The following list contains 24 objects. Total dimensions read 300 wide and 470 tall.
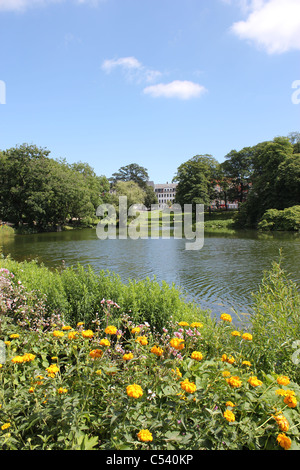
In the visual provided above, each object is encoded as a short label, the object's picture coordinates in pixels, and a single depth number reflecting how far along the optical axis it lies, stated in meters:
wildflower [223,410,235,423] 1.75
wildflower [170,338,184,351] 2.17
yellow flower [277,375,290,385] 1.96
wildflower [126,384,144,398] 1.74
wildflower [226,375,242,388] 1.94
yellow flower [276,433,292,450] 1.67
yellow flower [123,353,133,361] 2.12
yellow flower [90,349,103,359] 2.15
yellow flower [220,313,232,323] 2.74
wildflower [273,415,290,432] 1.73
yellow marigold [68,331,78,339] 2.40
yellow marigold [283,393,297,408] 1.80
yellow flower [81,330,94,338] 2.28
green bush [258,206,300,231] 33.00
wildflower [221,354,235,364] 2.25
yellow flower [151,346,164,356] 2.21
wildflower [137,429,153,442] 1.62
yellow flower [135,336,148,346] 2.32
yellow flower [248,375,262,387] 2.02
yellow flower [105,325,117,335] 2.31
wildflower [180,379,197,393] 1.84
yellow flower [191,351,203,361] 2.22
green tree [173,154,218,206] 55.59
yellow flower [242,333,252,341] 2.53
